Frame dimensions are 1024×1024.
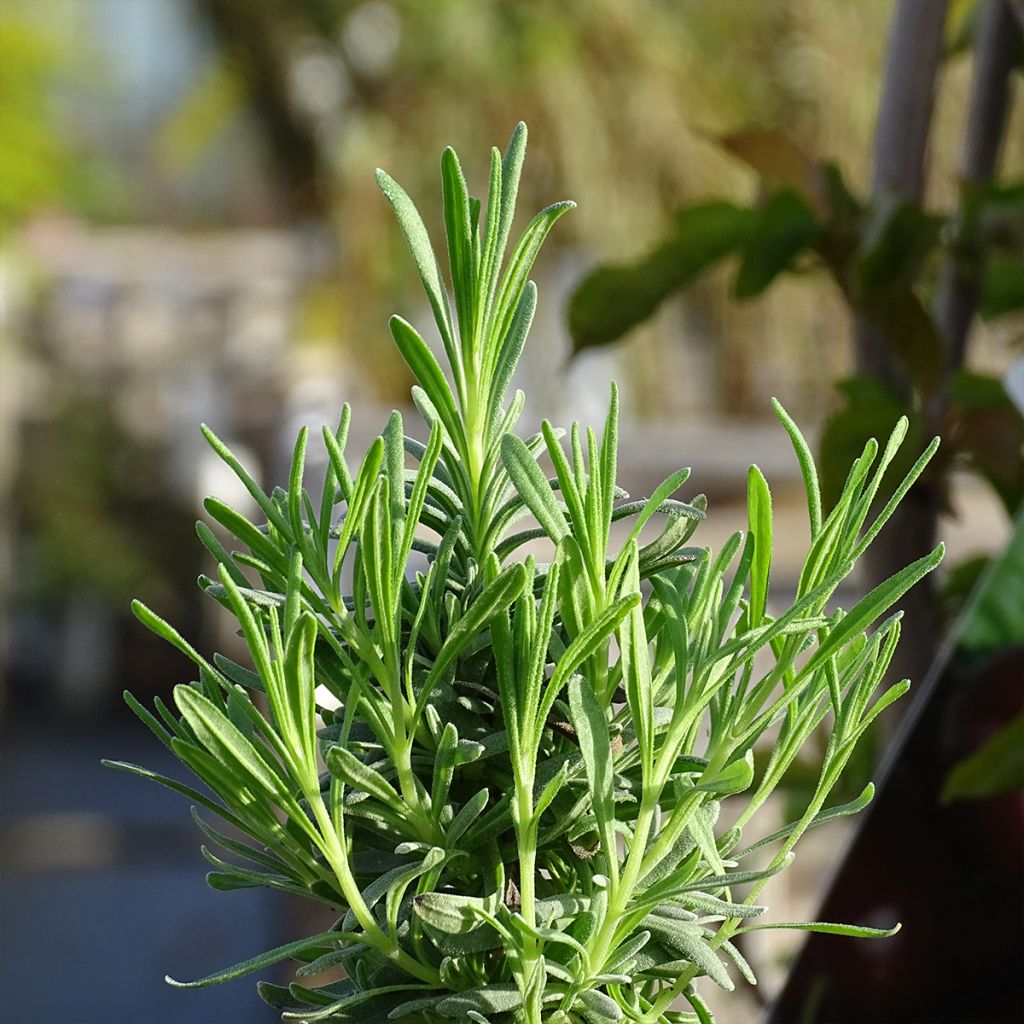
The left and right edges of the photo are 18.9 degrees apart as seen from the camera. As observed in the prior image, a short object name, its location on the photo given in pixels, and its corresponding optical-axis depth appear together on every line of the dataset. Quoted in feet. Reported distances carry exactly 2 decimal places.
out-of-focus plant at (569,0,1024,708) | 3.62
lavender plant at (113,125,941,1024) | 2.16
